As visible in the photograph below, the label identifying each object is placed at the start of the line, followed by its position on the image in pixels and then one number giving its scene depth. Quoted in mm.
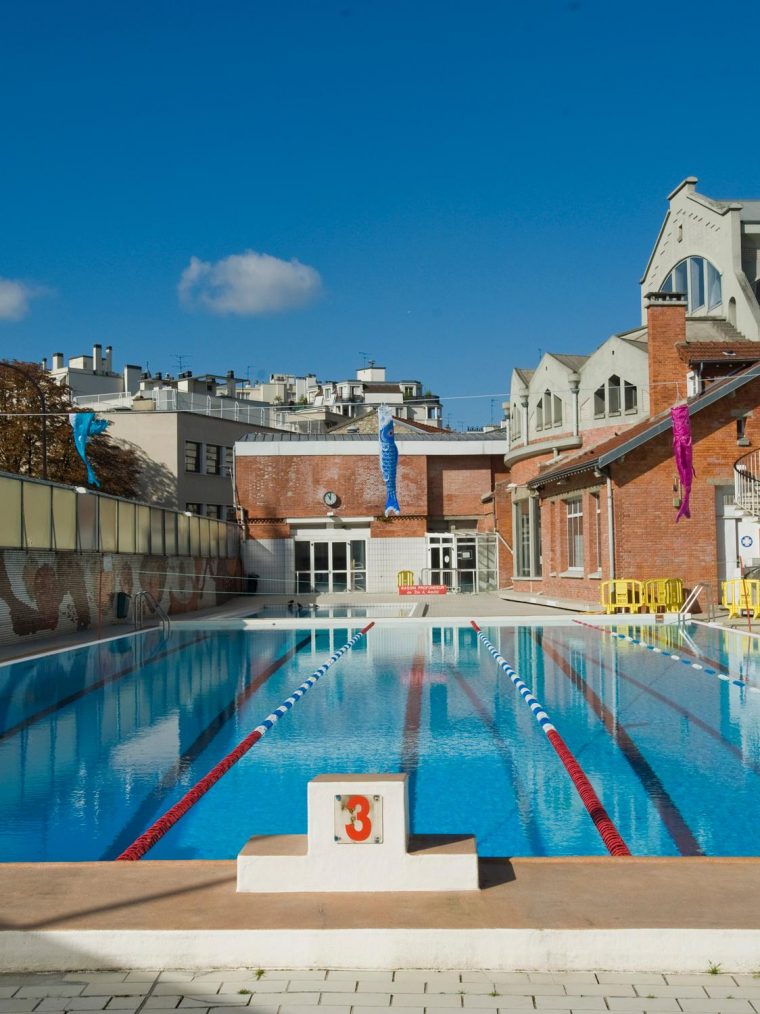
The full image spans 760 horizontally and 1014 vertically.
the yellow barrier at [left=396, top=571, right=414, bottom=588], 37312
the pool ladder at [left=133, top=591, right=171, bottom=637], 22125
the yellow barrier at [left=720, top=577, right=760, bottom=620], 20438
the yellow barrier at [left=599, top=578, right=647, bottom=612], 22297
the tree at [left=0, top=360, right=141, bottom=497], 39094
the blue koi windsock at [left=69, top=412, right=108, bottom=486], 24859
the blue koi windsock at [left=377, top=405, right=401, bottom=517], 28295
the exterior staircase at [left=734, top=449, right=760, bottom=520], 22781
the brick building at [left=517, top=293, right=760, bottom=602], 22797
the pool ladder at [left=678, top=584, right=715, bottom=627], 21172
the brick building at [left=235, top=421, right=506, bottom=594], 37688
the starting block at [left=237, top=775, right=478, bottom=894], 4613
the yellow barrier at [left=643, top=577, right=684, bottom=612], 22312
